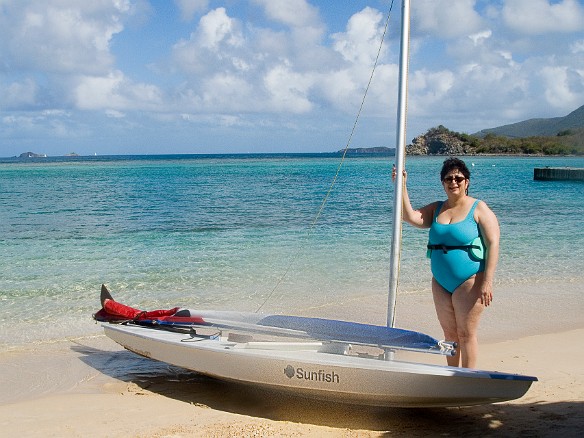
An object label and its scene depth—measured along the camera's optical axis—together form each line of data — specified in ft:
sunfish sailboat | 15.89
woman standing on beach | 15.72
